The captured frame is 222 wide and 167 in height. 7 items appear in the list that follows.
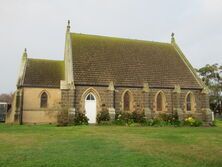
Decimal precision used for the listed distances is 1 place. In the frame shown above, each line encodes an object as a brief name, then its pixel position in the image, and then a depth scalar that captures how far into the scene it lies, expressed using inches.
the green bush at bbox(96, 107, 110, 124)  1164.5
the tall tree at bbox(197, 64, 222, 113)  2130.9
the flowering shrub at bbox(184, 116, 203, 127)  1227.2
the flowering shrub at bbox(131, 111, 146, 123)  1200.8
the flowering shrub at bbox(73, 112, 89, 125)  1130.7
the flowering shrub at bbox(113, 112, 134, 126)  1159.0
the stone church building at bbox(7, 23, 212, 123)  1210.6
